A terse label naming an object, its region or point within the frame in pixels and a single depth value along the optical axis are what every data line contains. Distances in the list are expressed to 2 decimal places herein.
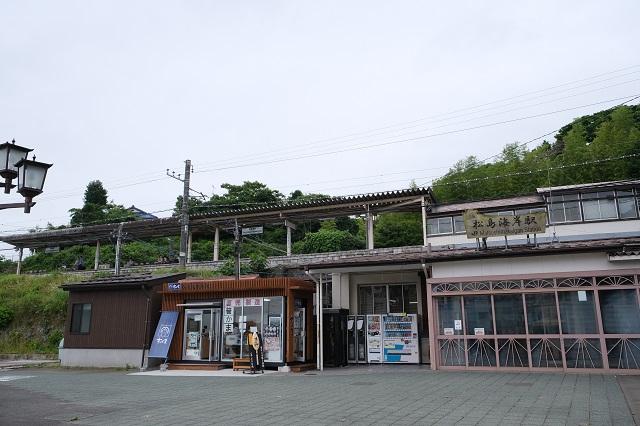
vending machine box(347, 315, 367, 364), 17.02
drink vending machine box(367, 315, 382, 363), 16.73
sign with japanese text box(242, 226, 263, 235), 27.91
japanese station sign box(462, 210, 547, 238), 13.52
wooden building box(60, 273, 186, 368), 17.47
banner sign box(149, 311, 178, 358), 16.77
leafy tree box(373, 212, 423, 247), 31.52
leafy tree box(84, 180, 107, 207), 54.02
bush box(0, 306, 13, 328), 22.83
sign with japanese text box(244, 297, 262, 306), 16.00
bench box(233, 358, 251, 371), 15.52
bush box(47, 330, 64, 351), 21.77
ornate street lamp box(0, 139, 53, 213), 6.30
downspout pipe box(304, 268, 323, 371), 15.64
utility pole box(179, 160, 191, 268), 23.43
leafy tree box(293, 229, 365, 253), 28.61
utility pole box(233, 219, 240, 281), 17.19
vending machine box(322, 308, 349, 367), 16.22
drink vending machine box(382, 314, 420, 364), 16.25
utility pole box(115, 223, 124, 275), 23.82
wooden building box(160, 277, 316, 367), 15.49
